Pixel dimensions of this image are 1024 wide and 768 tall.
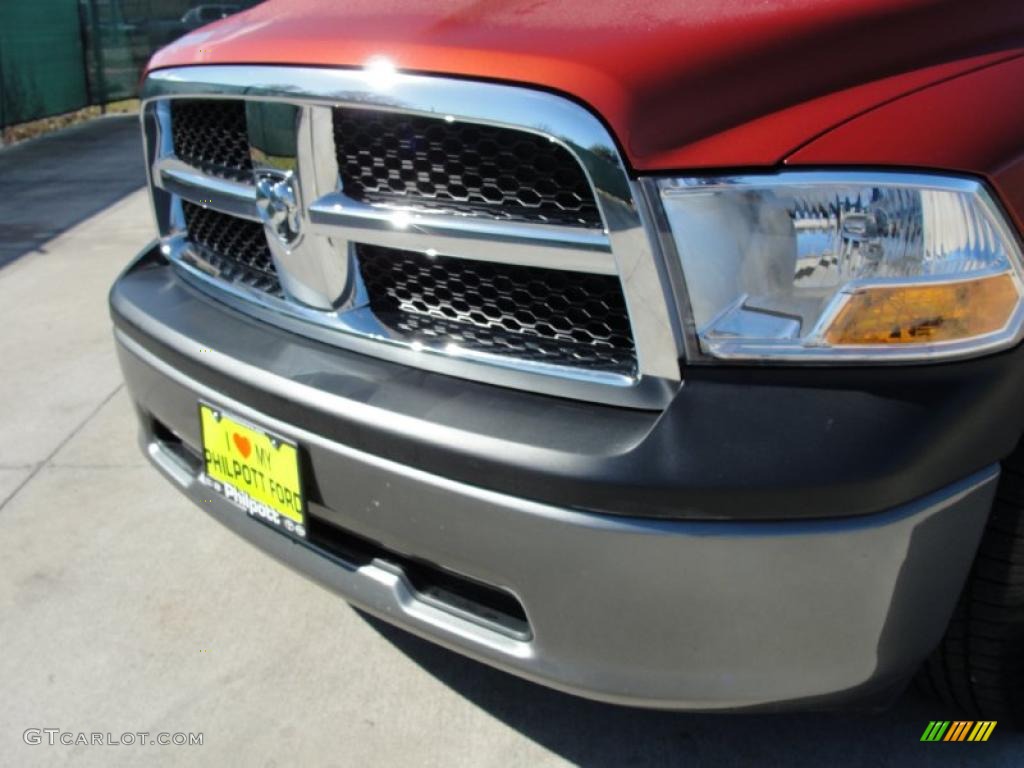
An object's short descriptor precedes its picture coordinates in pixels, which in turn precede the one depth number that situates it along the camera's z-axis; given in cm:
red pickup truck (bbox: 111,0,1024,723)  150
